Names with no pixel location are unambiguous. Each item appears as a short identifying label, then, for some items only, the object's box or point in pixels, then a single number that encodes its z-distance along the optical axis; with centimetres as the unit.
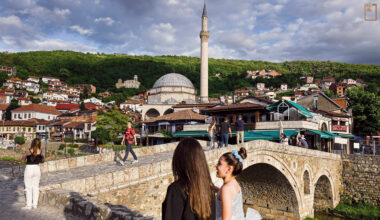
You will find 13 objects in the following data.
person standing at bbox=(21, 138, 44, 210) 500
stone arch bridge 645
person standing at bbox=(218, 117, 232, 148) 1044
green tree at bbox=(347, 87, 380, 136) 2902
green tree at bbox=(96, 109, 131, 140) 3409
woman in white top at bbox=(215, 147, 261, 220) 213
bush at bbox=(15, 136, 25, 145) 3862
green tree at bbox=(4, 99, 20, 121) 5794
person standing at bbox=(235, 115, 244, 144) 1109
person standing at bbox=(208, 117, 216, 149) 1097
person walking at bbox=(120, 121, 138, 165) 829
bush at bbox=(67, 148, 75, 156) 3209
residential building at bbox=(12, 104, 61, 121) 5597
